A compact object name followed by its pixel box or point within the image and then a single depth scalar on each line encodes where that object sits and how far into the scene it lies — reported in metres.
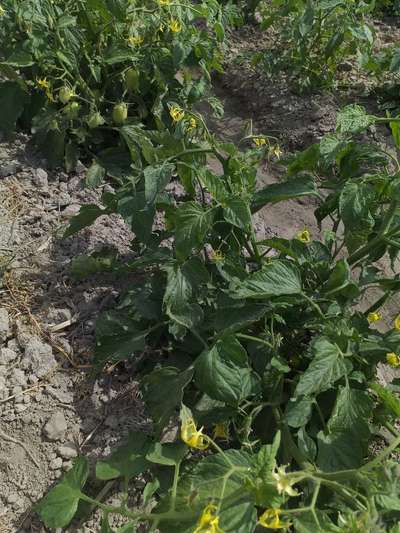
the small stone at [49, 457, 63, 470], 1.46
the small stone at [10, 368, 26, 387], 1.59
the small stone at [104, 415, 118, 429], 1.56
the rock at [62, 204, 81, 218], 2.07
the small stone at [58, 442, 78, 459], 1.48
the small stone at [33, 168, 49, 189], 2.15
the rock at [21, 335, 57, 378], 1.62
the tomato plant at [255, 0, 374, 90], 2.82
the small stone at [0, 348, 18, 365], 1.62
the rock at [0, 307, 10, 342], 1.67
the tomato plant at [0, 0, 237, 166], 2.03
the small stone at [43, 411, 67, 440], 1.50
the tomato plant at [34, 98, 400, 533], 1.08
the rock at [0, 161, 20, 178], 2.14
